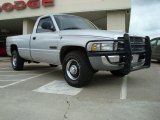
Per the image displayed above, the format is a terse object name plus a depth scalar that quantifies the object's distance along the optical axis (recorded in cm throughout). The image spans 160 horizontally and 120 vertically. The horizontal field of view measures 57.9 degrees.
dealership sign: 1061
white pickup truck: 335
